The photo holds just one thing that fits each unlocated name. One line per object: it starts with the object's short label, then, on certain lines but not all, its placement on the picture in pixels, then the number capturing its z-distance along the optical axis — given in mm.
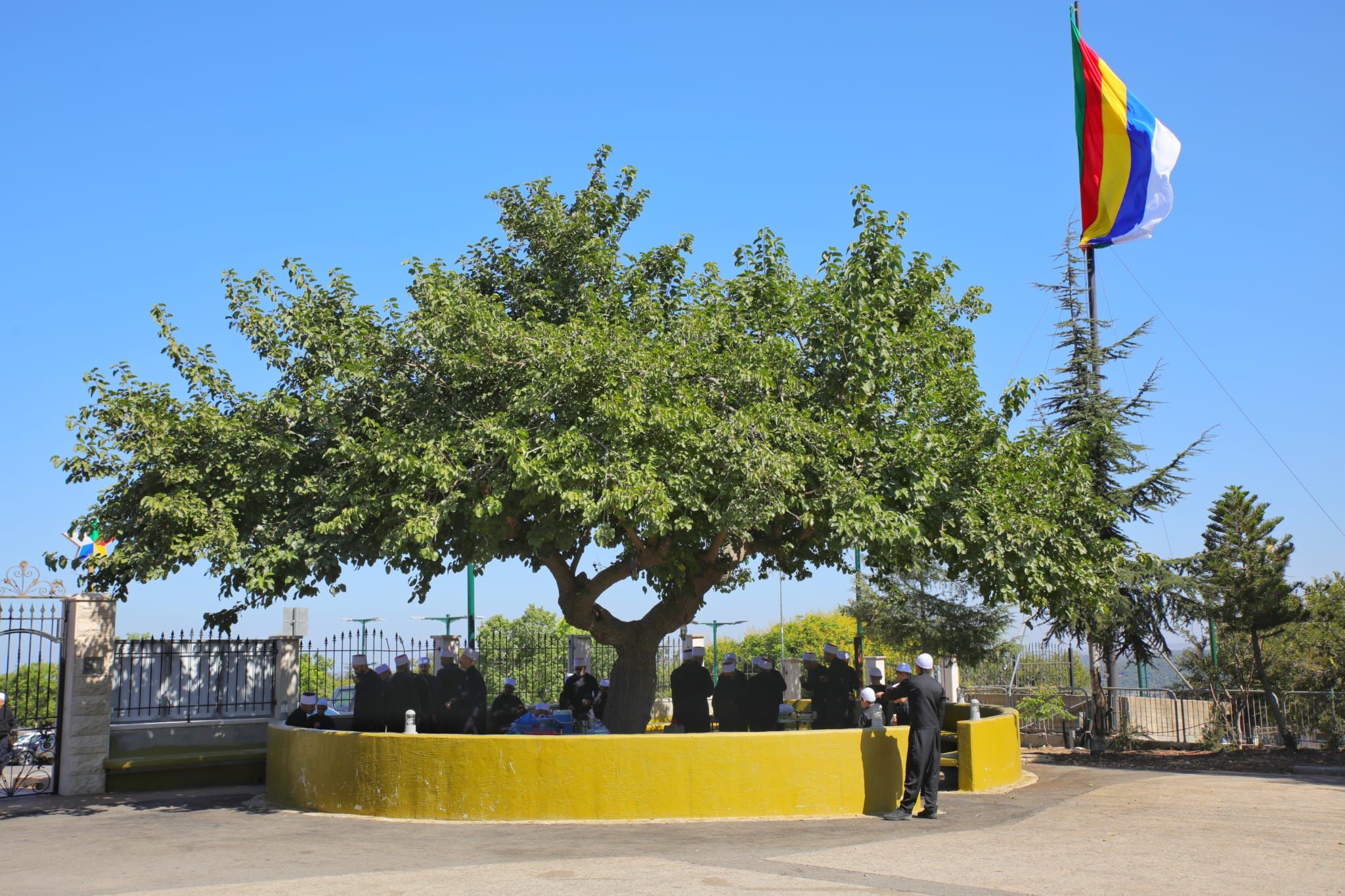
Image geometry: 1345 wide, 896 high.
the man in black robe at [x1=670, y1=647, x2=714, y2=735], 15195
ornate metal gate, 14289
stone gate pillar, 14648
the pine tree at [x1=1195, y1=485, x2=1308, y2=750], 18328
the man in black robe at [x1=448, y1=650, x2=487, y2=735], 13836
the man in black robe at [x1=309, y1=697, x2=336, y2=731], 14531
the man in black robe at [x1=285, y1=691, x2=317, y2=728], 14242
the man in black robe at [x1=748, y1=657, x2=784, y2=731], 15781
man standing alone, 11594
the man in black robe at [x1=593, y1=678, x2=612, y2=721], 17297
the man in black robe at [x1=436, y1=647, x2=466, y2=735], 14117
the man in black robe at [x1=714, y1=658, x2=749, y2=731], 16016
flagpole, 20078
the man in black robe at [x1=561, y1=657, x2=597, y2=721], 16578
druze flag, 20953
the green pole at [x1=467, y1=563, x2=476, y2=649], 19844
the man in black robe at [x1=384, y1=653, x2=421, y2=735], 13992
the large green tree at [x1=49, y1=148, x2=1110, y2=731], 12266
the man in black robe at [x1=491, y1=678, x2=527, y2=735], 15500
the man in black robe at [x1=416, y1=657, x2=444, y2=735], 14289
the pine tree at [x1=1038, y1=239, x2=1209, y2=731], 19531
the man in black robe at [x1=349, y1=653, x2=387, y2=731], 14344
